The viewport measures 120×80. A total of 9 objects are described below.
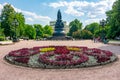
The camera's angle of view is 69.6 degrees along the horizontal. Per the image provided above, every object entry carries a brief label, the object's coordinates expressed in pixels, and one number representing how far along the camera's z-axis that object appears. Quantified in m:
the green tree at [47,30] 47.27
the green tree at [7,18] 23.64
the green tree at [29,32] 35.11
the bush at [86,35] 32.12
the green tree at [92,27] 44.58
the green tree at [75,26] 42.38
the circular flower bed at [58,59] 5.24
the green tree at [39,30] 42.85
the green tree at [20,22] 25.68
